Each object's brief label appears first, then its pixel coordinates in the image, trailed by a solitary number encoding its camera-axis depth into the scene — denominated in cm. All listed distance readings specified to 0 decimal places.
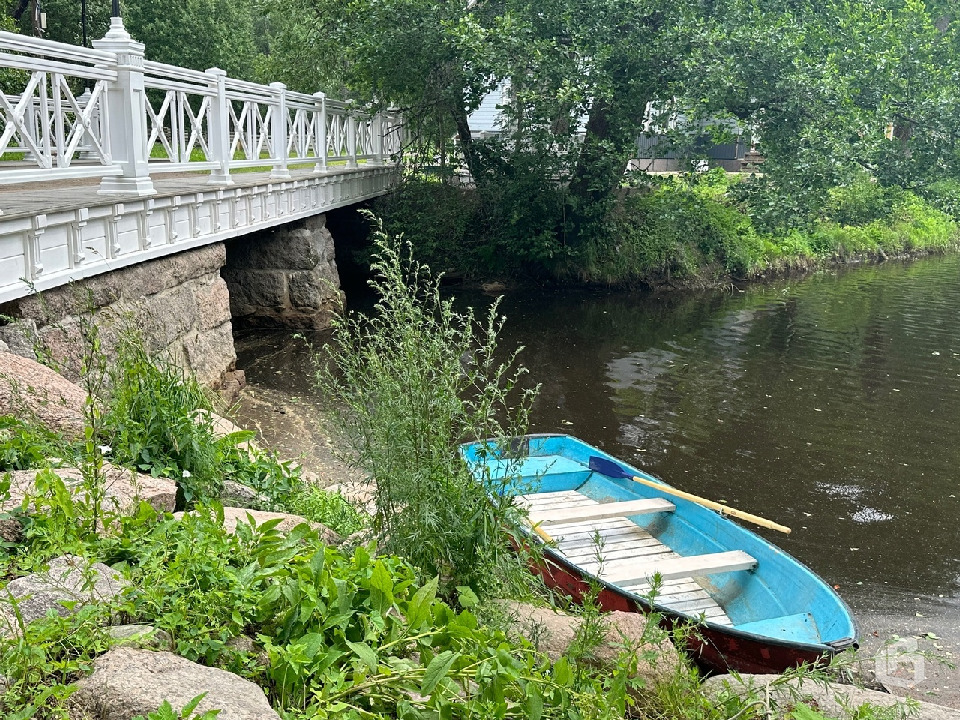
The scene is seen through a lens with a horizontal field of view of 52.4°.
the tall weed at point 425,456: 473
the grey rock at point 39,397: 508
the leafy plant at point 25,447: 458
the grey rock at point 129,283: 761
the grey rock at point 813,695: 432
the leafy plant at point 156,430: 546
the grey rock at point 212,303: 1129
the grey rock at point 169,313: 967
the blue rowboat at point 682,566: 600
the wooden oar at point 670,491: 816
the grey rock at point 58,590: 327
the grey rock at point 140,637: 325
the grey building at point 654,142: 2039
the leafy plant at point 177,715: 279
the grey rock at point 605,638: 443
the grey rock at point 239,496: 585
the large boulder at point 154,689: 294
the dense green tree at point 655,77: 1877
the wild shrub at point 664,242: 2241
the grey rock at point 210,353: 1094
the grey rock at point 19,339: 676
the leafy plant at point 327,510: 631
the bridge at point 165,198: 744
